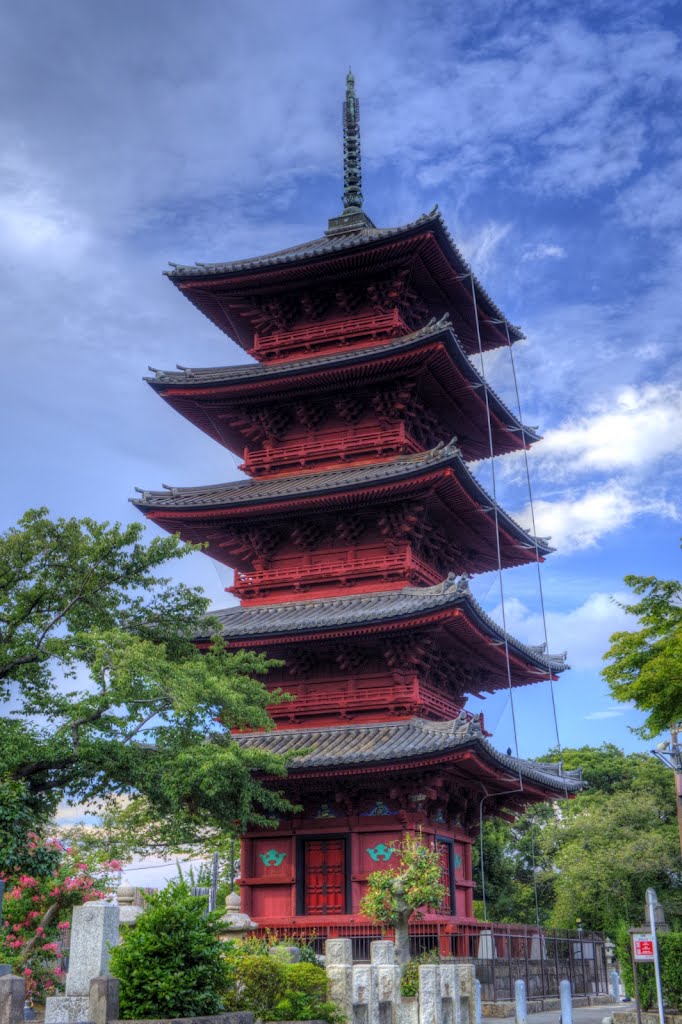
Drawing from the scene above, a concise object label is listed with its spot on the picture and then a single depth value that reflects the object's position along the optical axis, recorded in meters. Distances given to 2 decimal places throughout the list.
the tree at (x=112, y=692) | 21.56
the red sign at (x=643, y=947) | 21.12
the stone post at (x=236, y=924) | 20.86
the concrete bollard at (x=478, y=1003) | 20.28
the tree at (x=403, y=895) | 22.84
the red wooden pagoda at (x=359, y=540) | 26.92
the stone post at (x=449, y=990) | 18.91
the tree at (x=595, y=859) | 46.94
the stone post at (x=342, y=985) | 16.16
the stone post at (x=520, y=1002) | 23.59
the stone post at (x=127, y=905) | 17.53
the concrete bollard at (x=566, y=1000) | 23.30
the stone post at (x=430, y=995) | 18.20
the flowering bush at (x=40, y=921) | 22.81
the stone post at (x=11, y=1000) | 11.40
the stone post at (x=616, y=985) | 39.78
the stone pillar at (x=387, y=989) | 17.08
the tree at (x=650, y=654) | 25.55
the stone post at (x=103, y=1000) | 12.19
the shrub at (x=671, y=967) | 23.70
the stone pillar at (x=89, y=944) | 12.73
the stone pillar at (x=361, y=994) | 16.41
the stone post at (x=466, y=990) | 19.92
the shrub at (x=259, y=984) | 14.89
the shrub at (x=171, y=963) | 12.66
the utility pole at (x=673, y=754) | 28.01
